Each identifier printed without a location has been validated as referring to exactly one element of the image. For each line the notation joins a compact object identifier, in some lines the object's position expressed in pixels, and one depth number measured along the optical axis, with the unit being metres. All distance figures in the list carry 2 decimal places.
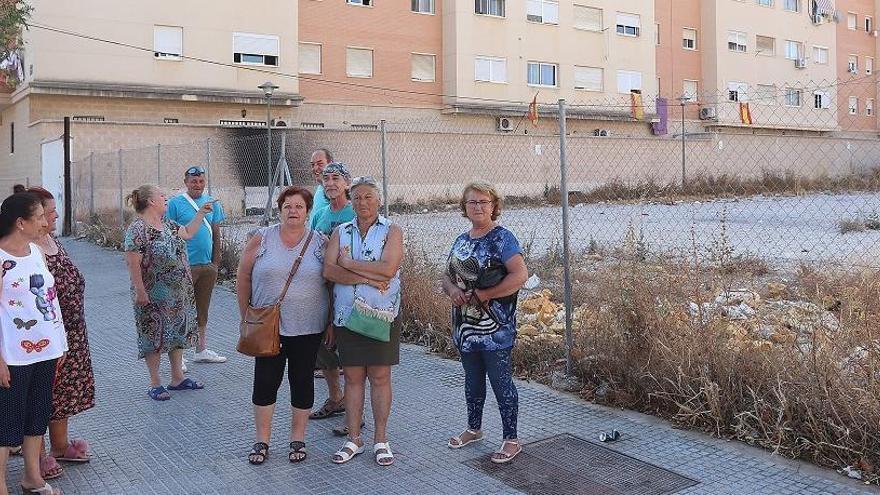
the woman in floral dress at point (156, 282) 6.21
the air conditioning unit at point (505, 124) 36.81
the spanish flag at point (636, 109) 38.33
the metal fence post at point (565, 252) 6.31
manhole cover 4.46
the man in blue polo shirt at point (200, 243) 7.27
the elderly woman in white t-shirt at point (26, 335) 4.19
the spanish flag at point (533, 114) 30.79
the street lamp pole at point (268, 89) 26.88
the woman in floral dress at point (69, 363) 4.81
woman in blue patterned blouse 4.87
